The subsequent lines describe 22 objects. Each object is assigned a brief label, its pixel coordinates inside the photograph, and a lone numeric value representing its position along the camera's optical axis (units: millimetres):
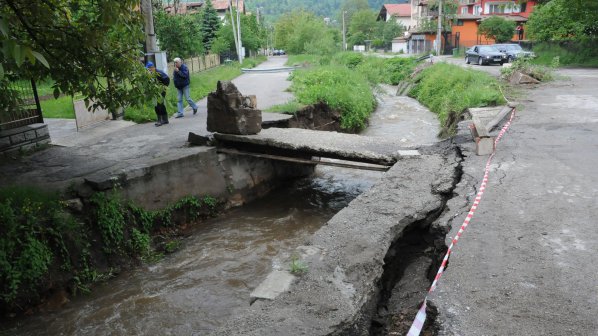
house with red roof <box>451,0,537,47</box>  50938
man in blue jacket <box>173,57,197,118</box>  13398
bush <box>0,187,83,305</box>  6035
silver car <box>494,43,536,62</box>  28406
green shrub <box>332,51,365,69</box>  39750
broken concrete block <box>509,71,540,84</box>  17312
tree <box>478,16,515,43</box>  43041
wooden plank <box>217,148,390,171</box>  9768
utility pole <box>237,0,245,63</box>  39800
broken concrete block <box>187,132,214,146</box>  10336
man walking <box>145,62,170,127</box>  12344
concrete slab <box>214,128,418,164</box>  9250
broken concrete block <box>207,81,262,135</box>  10047
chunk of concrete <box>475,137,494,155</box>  8508
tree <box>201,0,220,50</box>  43353
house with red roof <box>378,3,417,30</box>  86562
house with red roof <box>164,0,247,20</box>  76894
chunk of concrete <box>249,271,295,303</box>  4254
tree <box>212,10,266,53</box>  44450
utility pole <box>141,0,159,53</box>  12608
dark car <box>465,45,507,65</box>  28344
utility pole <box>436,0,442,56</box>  41394
